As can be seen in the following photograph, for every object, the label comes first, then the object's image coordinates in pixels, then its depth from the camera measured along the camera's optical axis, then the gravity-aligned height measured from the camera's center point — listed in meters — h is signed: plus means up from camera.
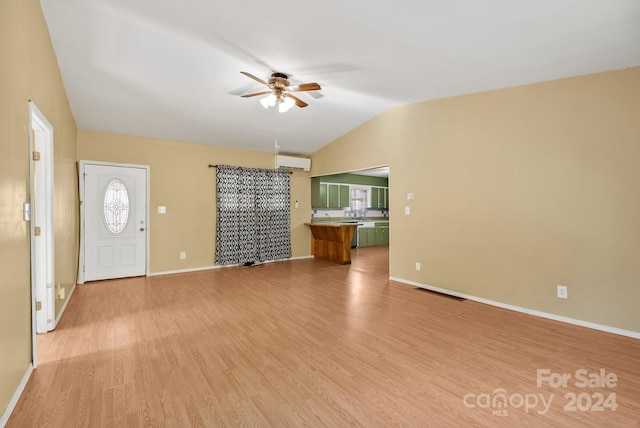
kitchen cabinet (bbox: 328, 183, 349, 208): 8.54 +0.46
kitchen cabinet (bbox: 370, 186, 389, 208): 9.97 +0.46
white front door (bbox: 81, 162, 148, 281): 4.83 -0.16
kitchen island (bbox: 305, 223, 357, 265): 6.56 -0.74
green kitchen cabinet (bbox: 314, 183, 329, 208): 8.21 +0.43
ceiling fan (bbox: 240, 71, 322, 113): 3.31 +1.41
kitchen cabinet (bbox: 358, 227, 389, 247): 9.41 -0.88
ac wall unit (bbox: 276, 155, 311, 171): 6.66 +1.13
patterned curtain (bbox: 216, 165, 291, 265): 6.04 -0.10
